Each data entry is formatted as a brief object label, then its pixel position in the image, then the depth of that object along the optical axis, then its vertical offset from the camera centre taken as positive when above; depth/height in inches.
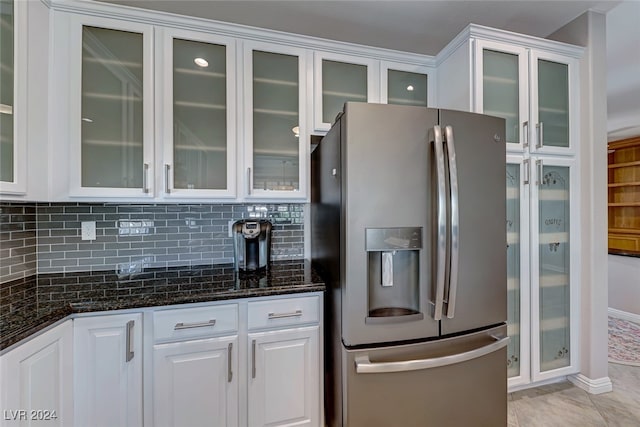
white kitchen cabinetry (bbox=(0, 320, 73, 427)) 38.6 -24.5
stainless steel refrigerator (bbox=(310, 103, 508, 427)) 50.6 -9.2
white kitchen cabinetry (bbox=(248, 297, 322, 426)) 57.6 -30.3
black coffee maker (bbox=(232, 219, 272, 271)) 71.3 -8.3
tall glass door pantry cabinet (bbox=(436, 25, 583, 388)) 71.8 +11.7
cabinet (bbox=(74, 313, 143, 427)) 49.9 -27.3
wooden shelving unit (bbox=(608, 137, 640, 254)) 158.6 +10.9
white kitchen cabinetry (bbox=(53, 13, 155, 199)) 60.6 +23.9
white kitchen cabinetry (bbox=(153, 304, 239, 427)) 53.1 -28.8
